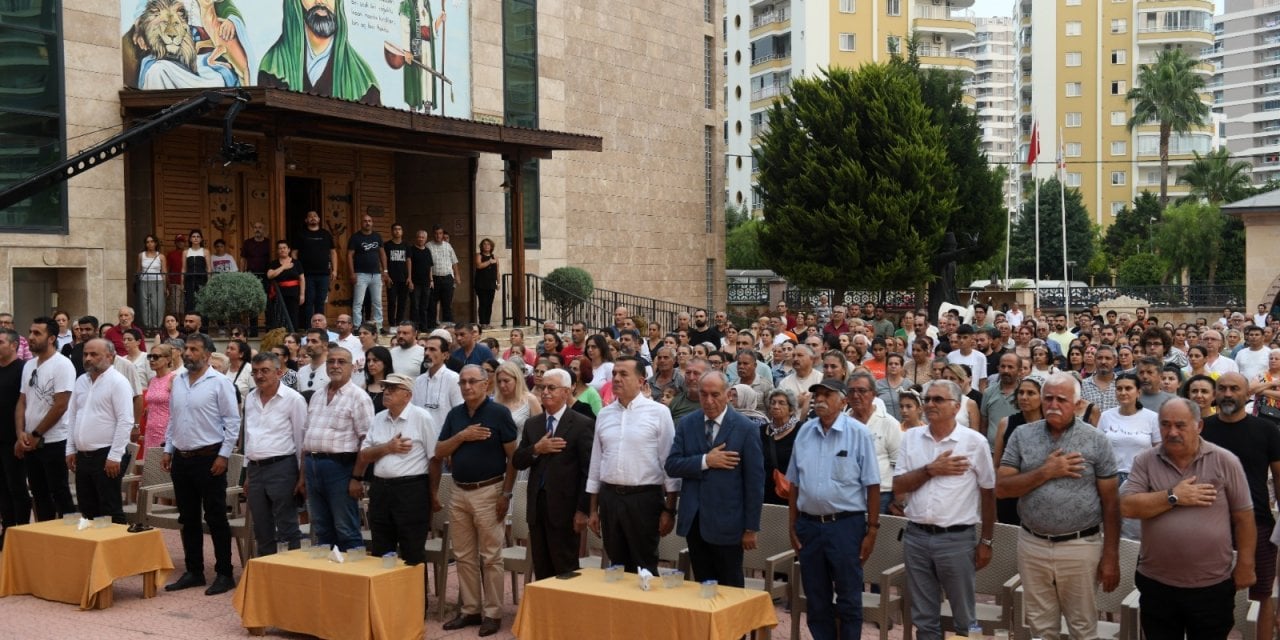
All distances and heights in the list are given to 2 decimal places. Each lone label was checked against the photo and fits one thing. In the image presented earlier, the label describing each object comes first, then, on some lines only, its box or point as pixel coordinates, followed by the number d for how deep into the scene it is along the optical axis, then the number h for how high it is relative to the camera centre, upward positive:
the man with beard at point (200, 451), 9.70 -1.17
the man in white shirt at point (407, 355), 12.45 -0.58
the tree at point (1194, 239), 57.28 +2.27
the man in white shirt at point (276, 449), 9.42 -1.13
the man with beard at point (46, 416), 10.35 -0.95
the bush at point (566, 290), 24.19 +0.09
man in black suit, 8.41 -1.20
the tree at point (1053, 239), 71.44 +2.90
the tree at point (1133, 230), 72.38 +3.48
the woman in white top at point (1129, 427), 8.83 -0.97
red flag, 32.38 +3.58
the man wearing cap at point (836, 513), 7.25 -1.27
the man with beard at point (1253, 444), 7.41 -0.92
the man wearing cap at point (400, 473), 8.66 -1.22
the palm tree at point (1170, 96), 77.94 +11.96
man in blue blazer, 7.61 -1.10
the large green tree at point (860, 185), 33.00 +2.82
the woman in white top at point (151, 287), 17.12 +0.15
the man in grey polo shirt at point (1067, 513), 6.61 -1.17
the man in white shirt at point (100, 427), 10.05 -1.02
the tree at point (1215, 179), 71.06 +6.23
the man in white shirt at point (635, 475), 7.98 -1.14
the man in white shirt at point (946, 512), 7.02 -1.23
